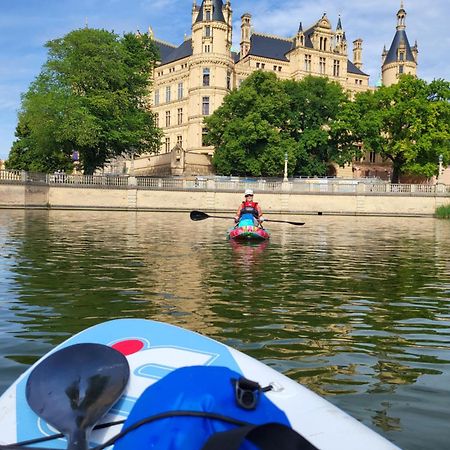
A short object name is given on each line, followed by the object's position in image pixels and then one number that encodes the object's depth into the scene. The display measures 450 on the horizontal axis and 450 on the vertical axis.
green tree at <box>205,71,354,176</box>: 50.34
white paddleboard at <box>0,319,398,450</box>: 2.21
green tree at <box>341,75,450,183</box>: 50.88
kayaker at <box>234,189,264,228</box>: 15.92
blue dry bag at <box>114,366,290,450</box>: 1.98
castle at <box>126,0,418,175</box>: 64.69
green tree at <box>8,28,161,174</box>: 38.41
